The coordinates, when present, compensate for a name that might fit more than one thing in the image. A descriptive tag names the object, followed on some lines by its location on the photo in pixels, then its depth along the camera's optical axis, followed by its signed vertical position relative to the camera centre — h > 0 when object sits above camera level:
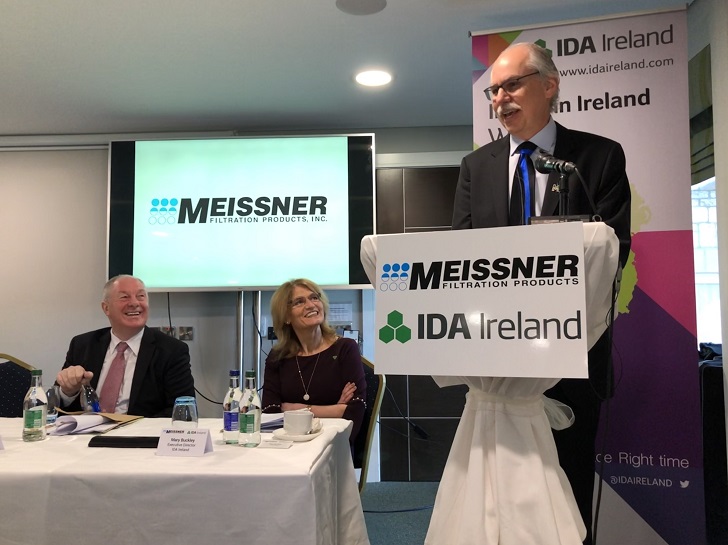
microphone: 1.43 +0.30
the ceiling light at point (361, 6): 2.65 +1.26
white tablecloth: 1.38 -0.47
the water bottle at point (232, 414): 1.69 -0.33
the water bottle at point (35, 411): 1.74 -0.33
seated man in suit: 2.61 -0.27
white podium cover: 1.28 -0.38
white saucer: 1.66 -0.38
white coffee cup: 1.70 -0.35
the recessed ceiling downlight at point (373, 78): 3.43 +1.23
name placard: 1.55 -0.37
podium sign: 1.24 -0.02
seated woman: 2.66 -0.31
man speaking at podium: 1.72 +0.34
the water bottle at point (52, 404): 1.97 -0.36
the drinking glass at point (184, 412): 1.75 -0.33
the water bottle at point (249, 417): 1.66 -0.33
